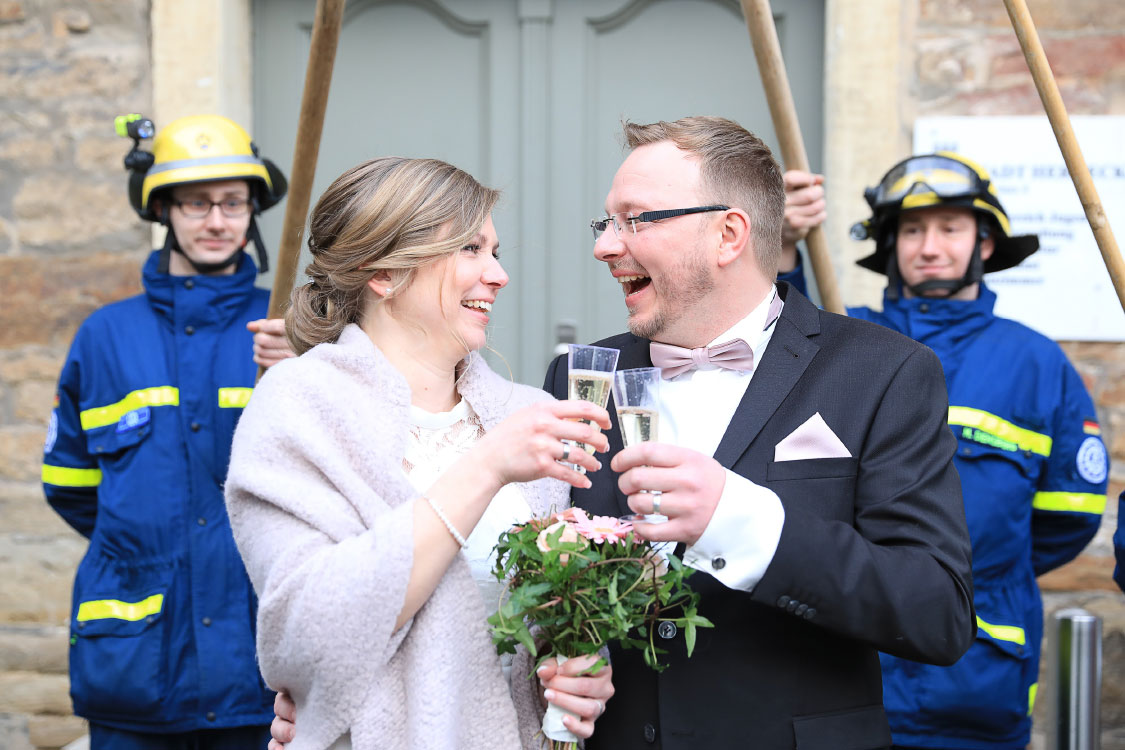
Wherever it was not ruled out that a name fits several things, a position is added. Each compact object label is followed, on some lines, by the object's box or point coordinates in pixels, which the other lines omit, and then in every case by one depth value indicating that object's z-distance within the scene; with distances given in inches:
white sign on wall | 175.5
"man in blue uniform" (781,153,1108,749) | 134.2
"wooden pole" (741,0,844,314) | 113.4
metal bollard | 140.9
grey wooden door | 193.0
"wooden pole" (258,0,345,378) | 106.0
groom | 77.4
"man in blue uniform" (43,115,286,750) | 138.8
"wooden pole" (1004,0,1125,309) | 98.3
